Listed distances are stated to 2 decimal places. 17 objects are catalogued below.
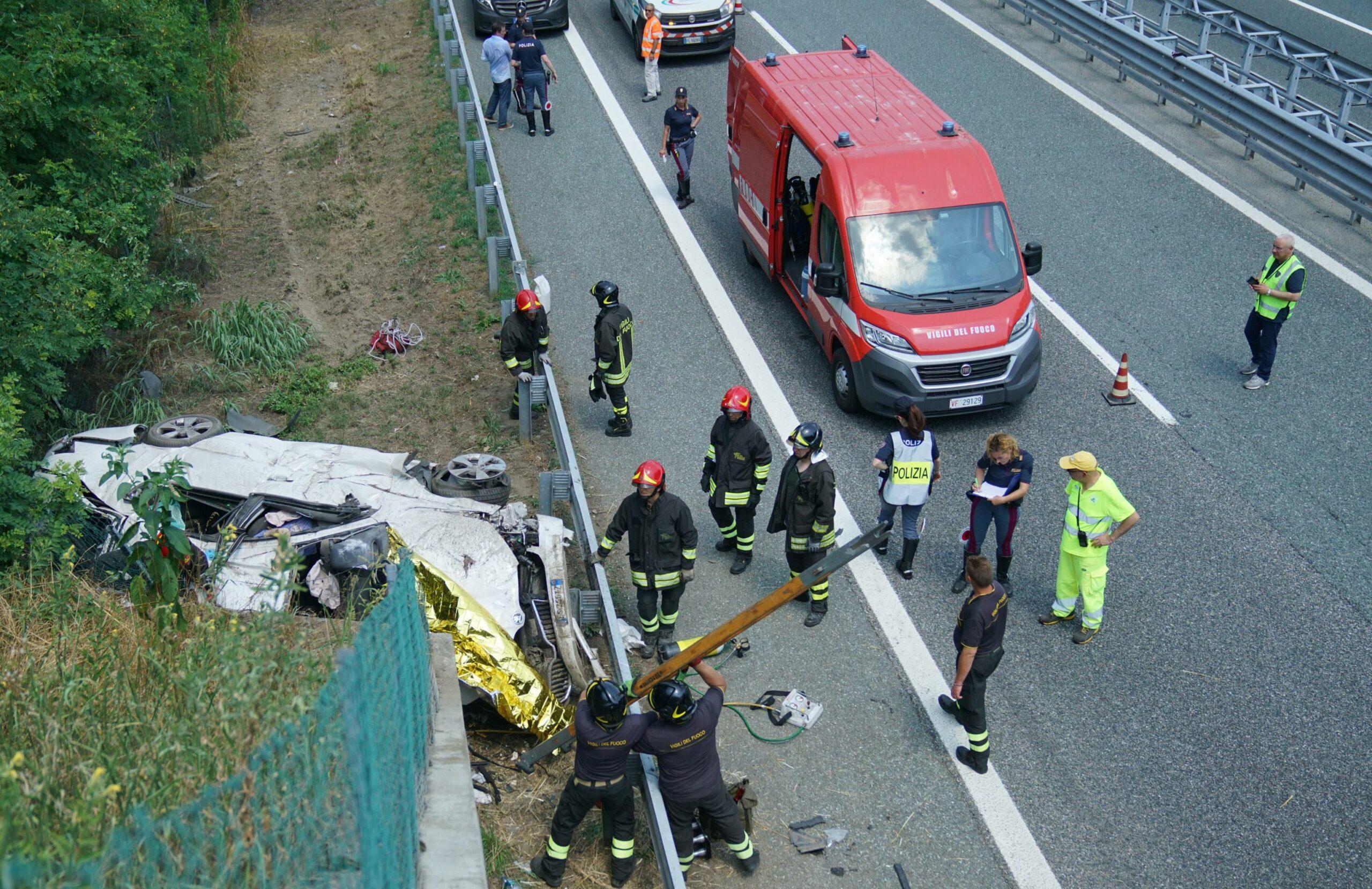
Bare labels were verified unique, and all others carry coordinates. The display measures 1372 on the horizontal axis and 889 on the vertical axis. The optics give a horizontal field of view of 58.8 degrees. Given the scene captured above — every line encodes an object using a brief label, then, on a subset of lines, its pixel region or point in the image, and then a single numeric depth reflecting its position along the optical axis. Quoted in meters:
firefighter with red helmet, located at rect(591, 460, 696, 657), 9.00
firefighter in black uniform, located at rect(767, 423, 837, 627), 9.48
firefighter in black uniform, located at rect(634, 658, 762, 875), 7.13
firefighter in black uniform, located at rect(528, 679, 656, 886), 7.12
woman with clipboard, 9.49
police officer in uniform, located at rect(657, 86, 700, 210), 15.92
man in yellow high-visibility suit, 8.98
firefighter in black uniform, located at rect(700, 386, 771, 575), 9.84
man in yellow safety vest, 11.59
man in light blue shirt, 18.00
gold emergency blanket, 8.29
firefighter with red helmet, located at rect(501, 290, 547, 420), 11.82
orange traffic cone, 11.85
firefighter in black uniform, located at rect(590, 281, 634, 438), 11.49
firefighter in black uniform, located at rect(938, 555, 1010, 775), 8.00
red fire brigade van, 11.57
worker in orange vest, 18.83
